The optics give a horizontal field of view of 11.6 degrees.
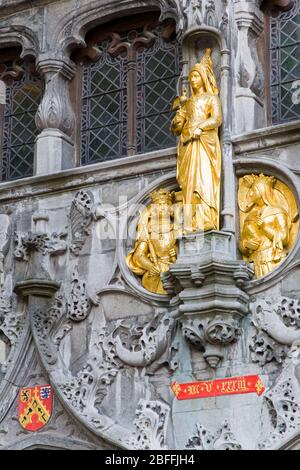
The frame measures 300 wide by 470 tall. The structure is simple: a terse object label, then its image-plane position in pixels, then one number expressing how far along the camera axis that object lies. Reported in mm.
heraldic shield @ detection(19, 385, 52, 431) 15102
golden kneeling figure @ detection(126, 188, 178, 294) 14906
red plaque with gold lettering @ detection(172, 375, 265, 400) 13969
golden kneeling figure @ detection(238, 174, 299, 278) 14328
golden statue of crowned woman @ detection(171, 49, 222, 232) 14516
